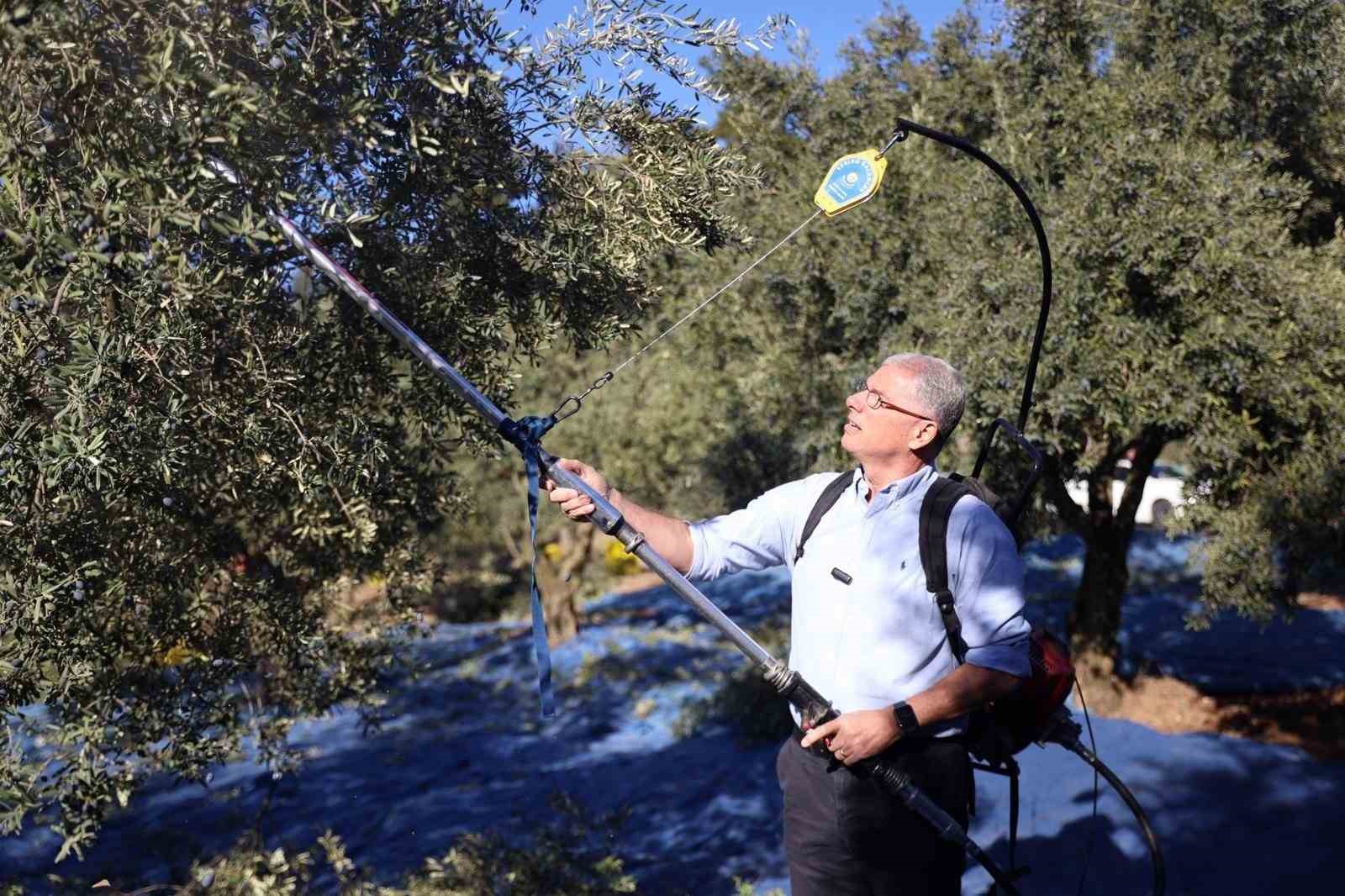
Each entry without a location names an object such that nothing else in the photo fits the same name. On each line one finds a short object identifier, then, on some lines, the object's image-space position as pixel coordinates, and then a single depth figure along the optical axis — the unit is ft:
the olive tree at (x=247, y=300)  12.38
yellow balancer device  14.69
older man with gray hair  12.45
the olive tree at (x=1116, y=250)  29.53
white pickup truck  88.89
